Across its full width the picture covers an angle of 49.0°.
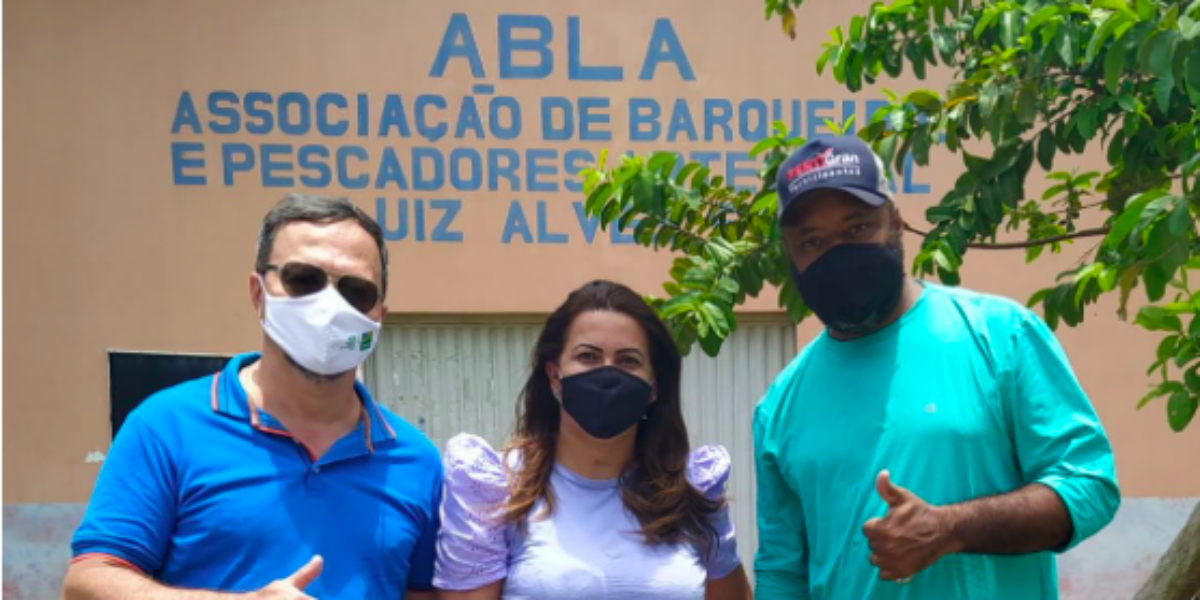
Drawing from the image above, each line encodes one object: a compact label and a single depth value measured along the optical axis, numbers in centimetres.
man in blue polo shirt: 263
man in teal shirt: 250
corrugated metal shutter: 726
